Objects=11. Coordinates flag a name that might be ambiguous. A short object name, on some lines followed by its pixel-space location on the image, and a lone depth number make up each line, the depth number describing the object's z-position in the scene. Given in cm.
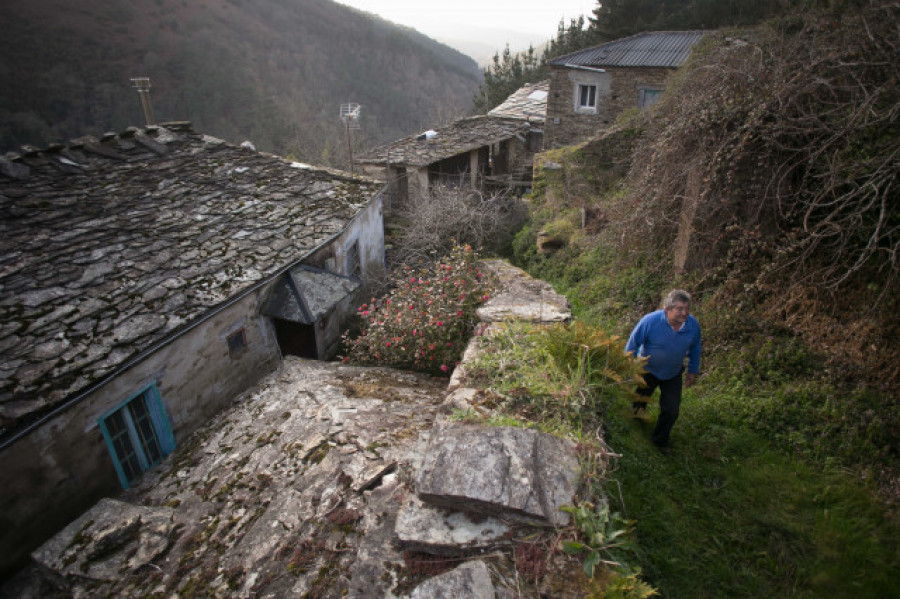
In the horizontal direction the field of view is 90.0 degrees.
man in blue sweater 396
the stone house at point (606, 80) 1544
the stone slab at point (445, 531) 254
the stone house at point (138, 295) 470
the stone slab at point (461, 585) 227
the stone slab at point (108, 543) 381
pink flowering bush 636
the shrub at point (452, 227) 1264
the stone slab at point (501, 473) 257
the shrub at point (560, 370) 342
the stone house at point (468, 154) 1673
